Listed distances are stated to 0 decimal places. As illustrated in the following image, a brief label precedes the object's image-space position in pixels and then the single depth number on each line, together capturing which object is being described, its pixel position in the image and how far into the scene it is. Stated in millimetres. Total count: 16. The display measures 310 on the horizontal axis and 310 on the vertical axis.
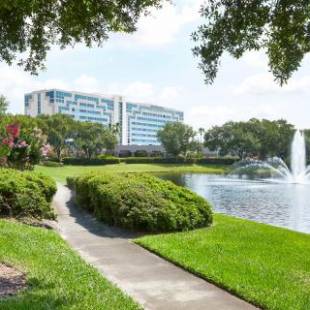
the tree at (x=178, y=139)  70816
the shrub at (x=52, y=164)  49238
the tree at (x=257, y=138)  64228
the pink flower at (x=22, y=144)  16417
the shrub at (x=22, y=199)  10314
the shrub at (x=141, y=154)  79008
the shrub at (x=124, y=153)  85249
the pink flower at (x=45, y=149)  19632
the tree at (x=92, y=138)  65031
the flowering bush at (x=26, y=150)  18073
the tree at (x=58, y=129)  59414
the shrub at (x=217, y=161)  66551
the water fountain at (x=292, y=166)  37450
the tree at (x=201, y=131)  73780
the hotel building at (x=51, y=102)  128795
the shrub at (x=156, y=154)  82399
